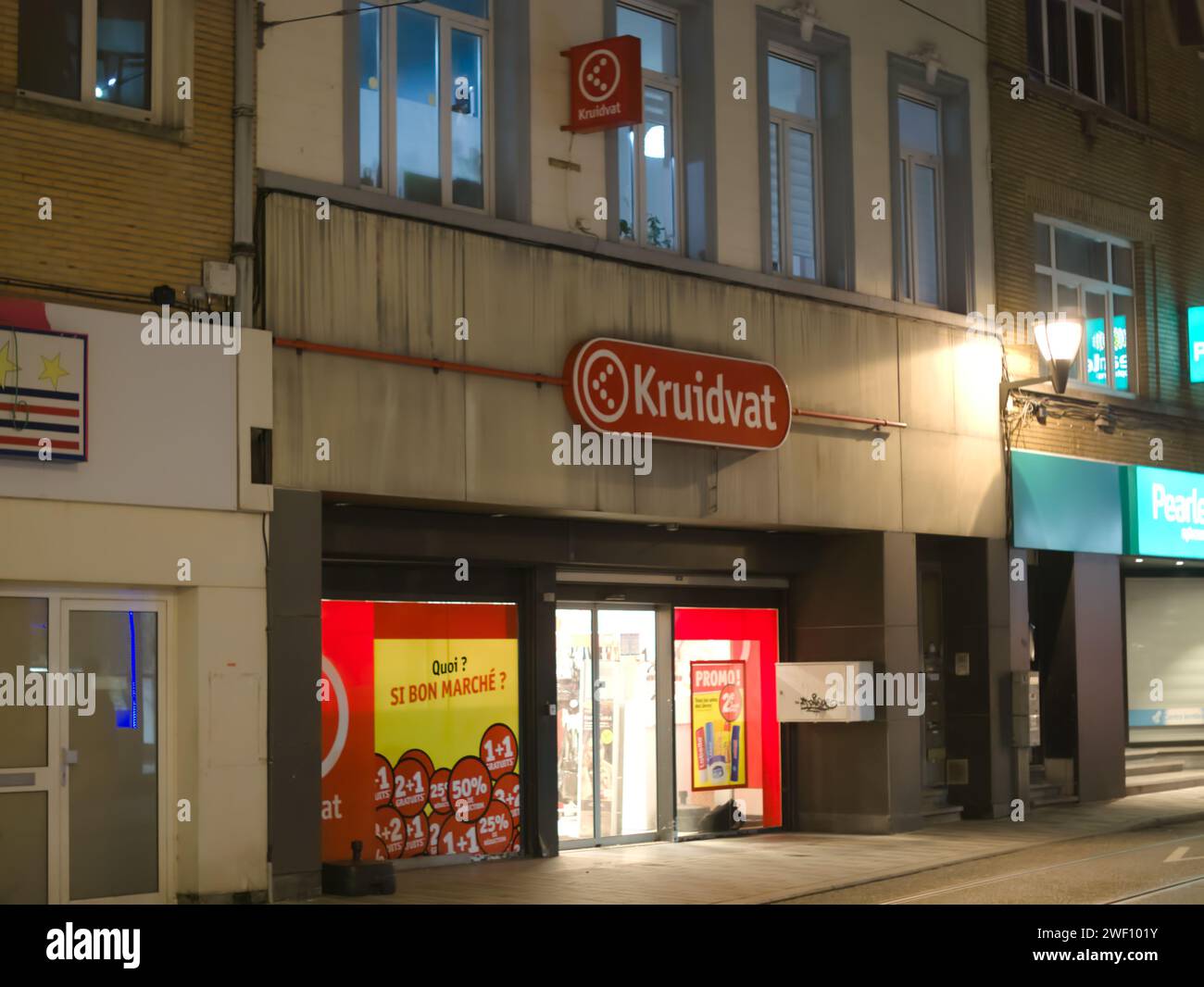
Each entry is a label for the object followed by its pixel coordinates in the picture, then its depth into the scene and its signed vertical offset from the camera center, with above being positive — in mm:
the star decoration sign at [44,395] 11594 +1679
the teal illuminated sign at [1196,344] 23422 +3802
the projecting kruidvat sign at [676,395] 15312 +2189
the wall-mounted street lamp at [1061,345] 19328 +3136
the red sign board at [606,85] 15336 +4979
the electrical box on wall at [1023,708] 19719 -1047
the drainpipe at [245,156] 12984 +3705
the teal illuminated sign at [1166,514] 21891 +1373
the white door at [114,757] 12141 -900
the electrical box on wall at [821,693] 18000 -757
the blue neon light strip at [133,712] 12461 -577
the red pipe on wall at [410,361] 13312 +2239
